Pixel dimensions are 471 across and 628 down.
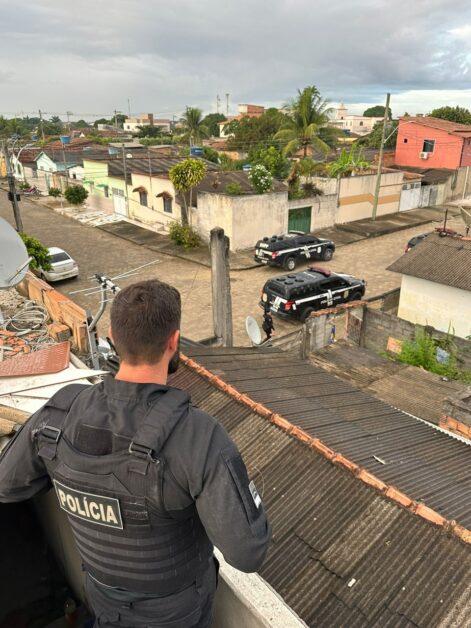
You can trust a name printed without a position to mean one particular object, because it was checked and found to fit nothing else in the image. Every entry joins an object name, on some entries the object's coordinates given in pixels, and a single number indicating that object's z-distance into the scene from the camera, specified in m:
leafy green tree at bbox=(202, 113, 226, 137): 85.81
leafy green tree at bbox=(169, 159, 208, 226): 21.64
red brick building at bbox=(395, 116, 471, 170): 33.56
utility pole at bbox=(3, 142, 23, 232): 16.67
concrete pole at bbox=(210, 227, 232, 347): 9.43
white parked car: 17.86
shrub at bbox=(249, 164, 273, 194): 22.44
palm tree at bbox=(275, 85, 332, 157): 28.21
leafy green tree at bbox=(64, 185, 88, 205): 31.09
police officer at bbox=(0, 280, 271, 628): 1.45
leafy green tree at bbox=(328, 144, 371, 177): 26.06
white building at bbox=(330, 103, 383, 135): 113.05
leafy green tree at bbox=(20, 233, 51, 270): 15.46
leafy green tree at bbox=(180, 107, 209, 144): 44.28
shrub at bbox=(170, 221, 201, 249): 22.66
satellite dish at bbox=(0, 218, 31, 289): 5.81
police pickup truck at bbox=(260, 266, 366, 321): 14.59
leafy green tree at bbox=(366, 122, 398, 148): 39.85
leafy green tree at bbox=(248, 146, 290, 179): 26.72
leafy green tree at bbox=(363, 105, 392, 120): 120.31
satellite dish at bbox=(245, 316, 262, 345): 10.07
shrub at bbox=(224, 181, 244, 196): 21.91
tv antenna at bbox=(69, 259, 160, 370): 4.82
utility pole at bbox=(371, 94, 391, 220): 25.05
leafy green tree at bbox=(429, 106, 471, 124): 44.06
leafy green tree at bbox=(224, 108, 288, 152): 49.21
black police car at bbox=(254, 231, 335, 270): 19.49
